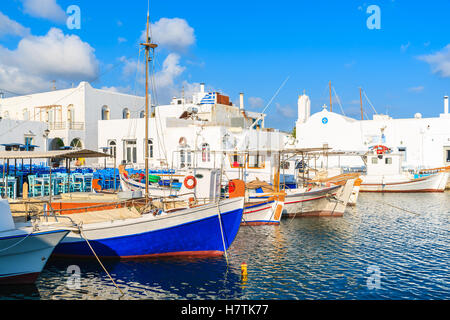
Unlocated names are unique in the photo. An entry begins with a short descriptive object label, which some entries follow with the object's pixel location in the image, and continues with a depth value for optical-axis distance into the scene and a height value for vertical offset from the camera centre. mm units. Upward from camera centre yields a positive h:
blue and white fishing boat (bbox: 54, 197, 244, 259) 12227 -2150
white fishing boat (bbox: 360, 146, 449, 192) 33688 -1376
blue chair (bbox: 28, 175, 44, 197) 19938 -1195
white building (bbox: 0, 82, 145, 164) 40250 +5573
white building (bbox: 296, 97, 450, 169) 39500 +2653
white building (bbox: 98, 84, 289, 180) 31359 +2341
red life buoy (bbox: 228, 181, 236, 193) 15458 -954
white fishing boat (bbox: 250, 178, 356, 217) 20688 -1991
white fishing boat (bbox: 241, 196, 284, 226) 18031 -2191
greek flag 39638 +6247
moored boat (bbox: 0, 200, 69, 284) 10016 -2093
